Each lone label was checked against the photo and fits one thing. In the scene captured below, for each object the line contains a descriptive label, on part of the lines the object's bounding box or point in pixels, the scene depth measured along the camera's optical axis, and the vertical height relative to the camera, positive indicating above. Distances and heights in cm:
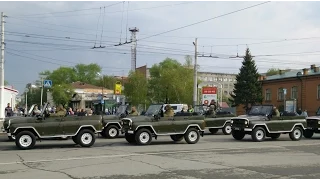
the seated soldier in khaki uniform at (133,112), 2050 -48
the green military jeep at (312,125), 2158 -113
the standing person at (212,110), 2377 -42
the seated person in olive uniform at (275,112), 2038 -44
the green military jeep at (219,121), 2308 -101
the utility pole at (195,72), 4062 +302
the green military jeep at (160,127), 1748 -108
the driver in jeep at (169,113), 1862 -47
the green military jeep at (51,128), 1603 -103
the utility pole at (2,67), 2823 +239
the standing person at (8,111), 2821 -66
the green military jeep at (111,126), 2055 -118
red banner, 4023 +125
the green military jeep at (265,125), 1966 -105
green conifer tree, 6378 +280
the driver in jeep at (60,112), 1689 -41
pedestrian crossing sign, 2827 +131
